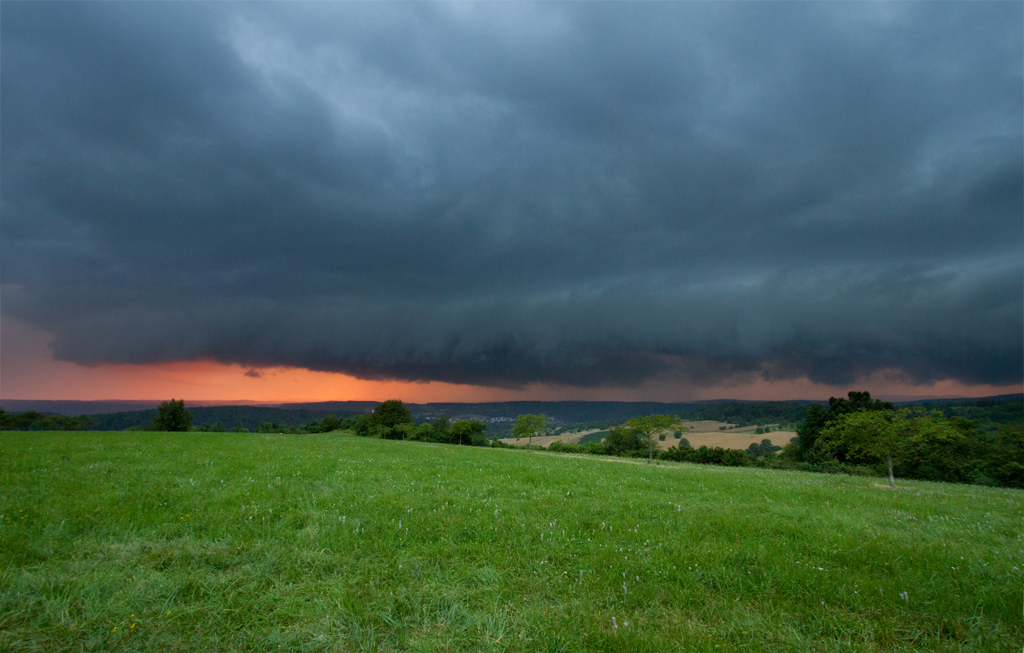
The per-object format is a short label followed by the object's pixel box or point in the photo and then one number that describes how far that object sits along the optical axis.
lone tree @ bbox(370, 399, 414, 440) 93.81
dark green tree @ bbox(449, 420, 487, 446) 94.19
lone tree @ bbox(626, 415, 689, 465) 49.50
